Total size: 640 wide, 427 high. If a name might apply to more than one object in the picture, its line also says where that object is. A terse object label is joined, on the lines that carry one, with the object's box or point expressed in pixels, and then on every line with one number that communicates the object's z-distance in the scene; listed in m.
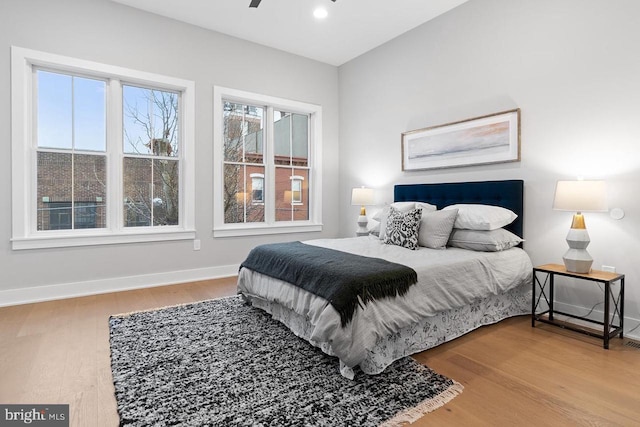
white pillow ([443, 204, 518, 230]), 2.84
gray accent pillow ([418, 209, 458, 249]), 2.95
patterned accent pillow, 2.98
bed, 1.87
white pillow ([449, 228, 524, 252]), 2.77
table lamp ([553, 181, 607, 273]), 2.36
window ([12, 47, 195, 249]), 3.20
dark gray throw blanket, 1.88
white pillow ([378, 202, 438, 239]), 3.41
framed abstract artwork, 3.15
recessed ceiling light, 3.61
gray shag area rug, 1.54
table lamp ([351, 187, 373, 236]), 4.45
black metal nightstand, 2.28
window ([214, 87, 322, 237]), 4.34
